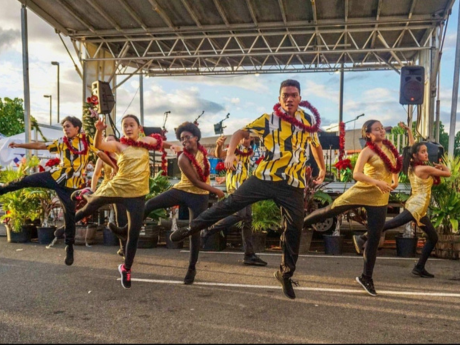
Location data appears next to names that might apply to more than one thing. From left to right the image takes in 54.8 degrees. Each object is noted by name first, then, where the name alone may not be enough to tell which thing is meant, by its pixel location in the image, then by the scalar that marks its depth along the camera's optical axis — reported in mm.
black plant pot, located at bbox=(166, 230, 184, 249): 7723
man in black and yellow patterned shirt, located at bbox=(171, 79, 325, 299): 4059
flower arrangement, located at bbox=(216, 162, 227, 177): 6641
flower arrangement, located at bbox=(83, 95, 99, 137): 10164
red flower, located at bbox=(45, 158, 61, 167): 6027
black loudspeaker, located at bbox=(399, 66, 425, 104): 10477
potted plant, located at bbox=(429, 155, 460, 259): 6836
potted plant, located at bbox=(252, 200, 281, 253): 7340
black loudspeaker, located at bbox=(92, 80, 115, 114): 10383
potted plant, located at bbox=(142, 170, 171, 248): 7762
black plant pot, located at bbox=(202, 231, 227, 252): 7547
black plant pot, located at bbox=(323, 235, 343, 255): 7352
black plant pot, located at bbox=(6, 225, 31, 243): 8289
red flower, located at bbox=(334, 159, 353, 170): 6491
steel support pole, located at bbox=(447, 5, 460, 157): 9445
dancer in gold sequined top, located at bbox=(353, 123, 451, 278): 5527
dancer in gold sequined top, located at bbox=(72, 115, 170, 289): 4625
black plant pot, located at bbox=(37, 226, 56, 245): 8109
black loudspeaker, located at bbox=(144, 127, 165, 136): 15377
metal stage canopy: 12086
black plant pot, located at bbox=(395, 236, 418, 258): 7180
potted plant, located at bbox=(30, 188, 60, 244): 8133
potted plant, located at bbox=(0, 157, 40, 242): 8281
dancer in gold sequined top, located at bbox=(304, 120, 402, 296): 4543
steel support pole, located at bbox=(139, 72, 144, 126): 18359
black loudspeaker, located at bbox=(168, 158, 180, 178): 13594
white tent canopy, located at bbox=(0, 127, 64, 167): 15789
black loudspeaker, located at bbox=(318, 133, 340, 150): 12662
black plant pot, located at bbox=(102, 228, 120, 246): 7969
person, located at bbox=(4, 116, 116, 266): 5750
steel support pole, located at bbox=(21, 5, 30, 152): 10703
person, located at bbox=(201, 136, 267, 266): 6176
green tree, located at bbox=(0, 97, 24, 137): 28953
